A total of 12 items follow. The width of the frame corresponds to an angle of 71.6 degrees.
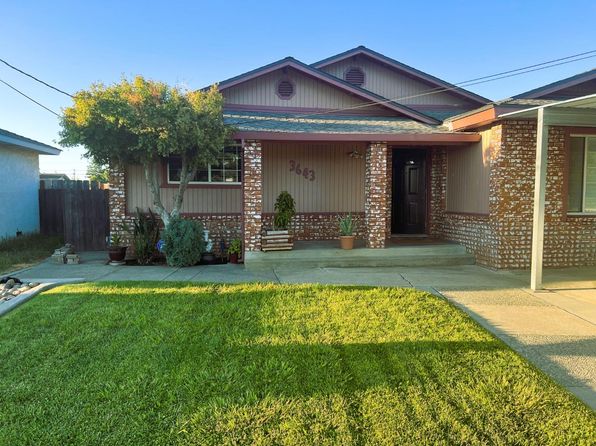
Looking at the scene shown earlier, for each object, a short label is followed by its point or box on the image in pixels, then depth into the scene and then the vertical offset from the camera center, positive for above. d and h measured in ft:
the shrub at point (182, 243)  29.86 -3.08
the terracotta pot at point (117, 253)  31.50 -4.04
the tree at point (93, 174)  136.12 +9.83
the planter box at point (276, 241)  30.45 -2.98
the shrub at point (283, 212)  31.24 -0.84
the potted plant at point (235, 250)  31.91 -3.83
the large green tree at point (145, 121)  27.71 +5.33
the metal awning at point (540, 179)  22.09 +1.25
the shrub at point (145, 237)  31.96 -2.87
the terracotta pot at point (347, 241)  30.89 -2.97
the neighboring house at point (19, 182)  39.19 +1.73
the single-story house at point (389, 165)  28.37 +2.92
